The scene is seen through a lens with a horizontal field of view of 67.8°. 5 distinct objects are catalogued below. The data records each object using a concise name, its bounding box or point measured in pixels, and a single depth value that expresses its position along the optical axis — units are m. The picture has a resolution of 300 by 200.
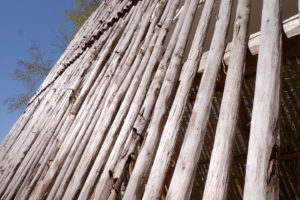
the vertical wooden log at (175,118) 0.83
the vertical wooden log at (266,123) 0.62
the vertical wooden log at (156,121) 0.90
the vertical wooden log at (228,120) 0.68
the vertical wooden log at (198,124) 0.76
